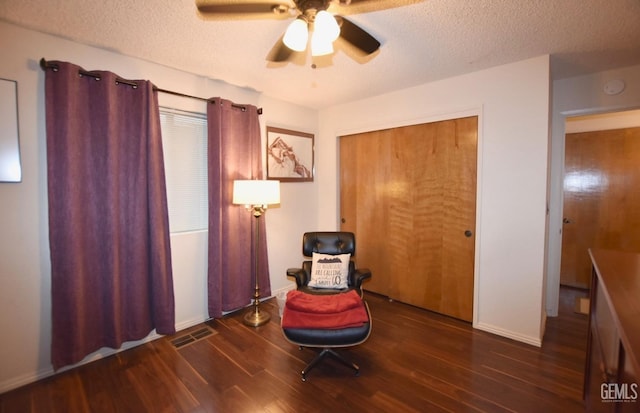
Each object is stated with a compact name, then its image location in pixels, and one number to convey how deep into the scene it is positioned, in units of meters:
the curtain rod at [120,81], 1.97
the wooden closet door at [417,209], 2.91
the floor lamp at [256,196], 2.70
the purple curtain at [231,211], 2.83
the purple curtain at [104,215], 2.03
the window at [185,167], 2.71
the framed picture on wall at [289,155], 3.53
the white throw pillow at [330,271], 2.75
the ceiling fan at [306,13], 1.33
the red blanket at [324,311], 2.04
